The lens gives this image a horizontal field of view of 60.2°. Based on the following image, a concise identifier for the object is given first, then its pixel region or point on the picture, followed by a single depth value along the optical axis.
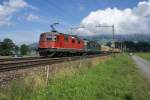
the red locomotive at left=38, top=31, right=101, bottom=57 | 15.79
